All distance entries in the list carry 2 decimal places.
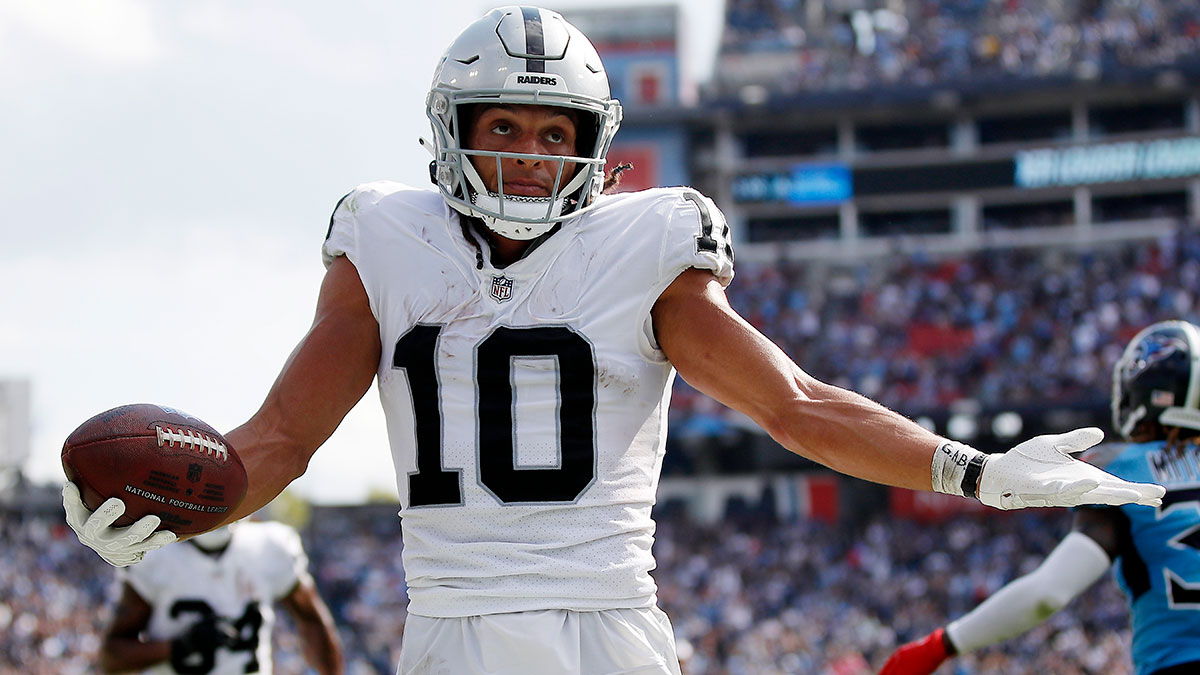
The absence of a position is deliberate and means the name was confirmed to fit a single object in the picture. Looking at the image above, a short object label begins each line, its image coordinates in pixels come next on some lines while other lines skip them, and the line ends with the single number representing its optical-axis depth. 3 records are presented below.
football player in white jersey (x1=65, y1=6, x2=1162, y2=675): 5.26
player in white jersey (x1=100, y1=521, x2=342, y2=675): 11.02
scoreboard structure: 57.00
